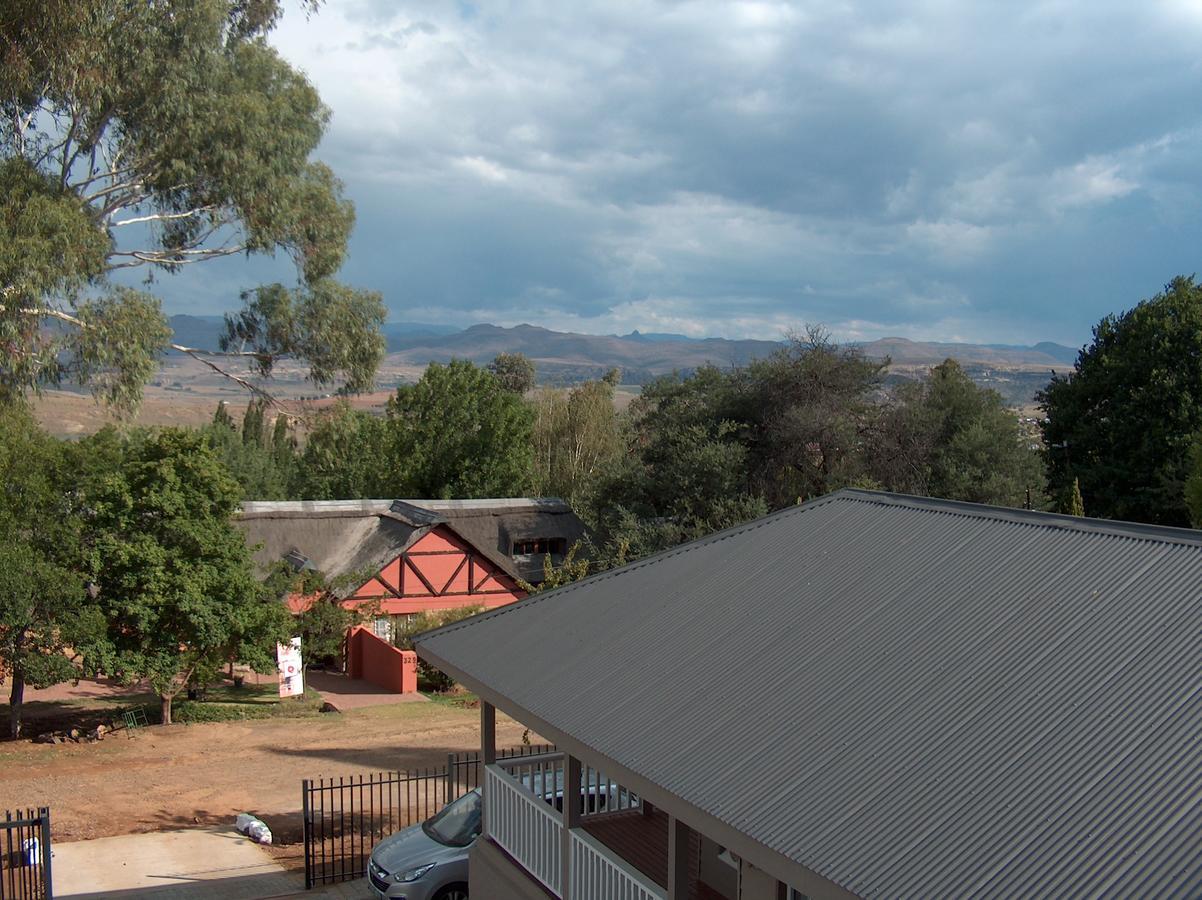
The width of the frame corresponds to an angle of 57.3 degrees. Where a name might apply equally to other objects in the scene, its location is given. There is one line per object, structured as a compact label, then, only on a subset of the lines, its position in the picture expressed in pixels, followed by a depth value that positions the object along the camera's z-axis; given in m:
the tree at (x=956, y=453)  41.38
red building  38.38
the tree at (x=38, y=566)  23.31
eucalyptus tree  21.75
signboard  29.50
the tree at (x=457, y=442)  57.38
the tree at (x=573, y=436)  60.41
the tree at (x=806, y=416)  41.88
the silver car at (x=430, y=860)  13.04
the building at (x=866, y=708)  5.84
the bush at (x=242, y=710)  27.97
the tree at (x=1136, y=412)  38.94
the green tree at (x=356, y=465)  58.47
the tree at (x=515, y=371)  87.56
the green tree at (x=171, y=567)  24.95
